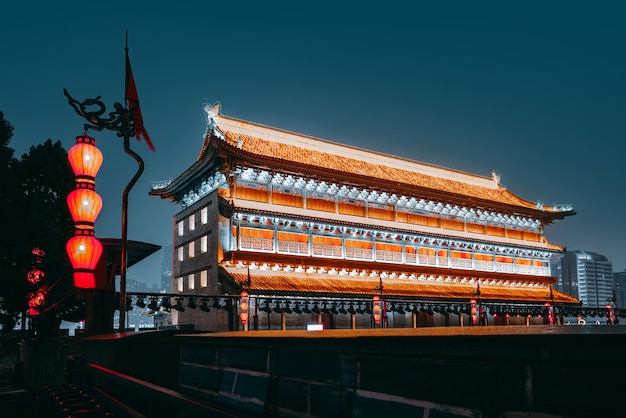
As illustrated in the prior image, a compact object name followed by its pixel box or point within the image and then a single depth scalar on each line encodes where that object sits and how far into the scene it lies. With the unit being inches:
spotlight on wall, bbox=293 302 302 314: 1127.6
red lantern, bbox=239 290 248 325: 1042.7
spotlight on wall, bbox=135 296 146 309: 897.5
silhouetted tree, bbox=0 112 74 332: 876.6
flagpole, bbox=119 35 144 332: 494.3
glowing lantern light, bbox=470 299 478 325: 1390.3
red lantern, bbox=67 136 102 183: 486.3
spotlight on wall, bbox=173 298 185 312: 957.7
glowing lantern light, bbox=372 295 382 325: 1198.9
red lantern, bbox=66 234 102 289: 454.9
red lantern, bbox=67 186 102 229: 469.7
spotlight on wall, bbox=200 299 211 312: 1013.2
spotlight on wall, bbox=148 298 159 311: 911.7
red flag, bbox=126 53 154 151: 574.4
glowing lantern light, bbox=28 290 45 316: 783.7
